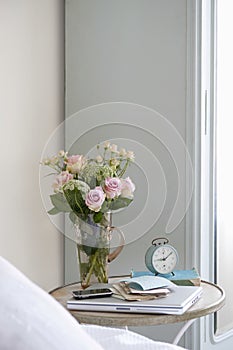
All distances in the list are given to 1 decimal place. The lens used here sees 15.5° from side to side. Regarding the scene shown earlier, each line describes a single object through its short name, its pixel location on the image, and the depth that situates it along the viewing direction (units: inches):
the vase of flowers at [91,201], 95.7
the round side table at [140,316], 87.9
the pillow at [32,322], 41.3
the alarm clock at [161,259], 99.5
